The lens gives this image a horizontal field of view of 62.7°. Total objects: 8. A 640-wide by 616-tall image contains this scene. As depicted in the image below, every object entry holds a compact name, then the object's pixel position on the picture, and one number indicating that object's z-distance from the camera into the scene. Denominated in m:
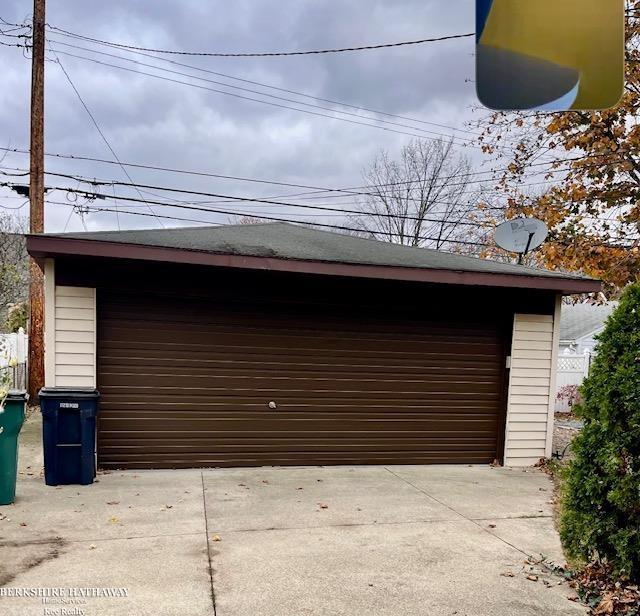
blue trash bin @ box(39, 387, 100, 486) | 5.42
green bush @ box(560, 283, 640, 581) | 3.24
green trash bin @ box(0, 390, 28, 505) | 4.81
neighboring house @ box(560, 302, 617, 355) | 22.44
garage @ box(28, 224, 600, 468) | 6.05
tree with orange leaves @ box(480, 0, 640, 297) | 9.59
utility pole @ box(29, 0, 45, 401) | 10.18
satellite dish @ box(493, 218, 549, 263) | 8.14
